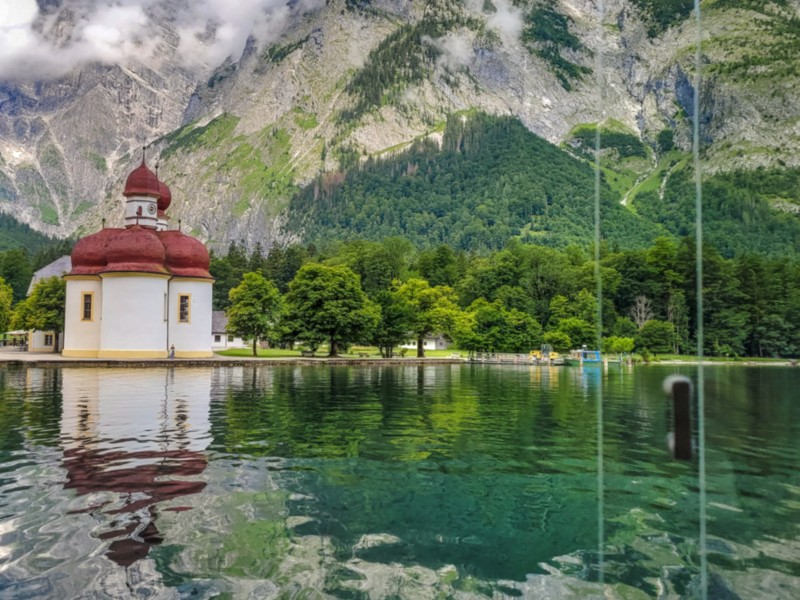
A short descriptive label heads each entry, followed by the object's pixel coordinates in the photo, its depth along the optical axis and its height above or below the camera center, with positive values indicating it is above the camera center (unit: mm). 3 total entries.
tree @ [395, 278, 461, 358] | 70062 +2846
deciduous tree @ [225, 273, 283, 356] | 60781 +2257
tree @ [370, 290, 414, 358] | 64375 +863
